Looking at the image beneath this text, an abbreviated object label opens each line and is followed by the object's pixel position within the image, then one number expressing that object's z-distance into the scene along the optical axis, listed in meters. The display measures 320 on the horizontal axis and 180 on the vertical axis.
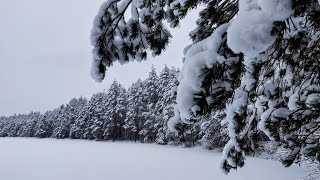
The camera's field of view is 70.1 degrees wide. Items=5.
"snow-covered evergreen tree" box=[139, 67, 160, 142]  33.08
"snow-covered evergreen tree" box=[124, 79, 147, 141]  36.60
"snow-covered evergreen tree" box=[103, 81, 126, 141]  39.03
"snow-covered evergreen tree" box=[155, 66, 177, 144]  26.20
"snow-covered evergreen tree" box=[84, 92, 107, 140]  41.21
